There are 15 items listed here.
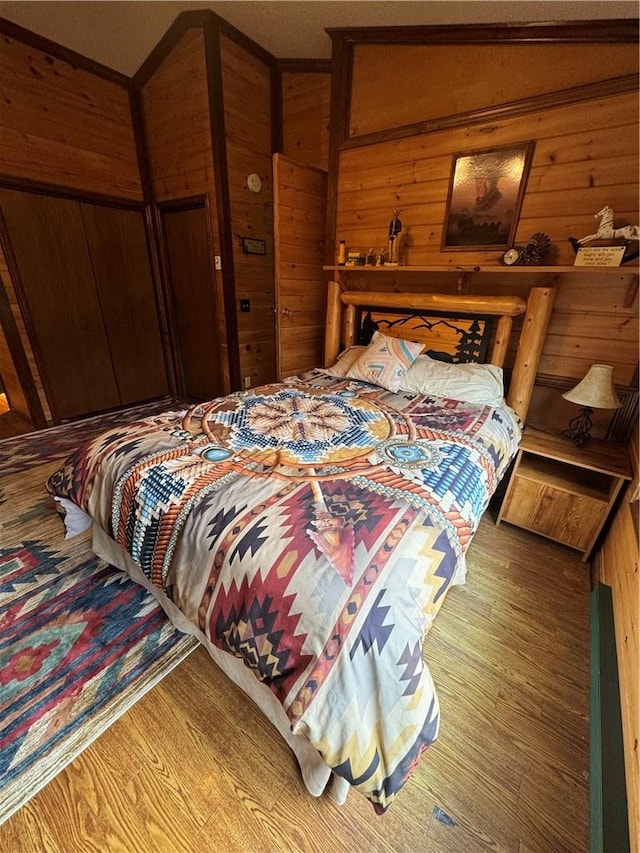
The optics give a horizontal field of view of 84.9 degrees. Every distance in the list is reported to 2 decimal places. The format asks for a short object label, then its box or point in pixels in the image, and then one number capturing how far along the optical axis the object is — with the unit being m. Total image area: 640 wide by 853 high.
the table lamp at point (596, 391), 1.78
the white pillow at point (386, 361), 2.36
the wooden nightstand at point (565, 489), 1.79
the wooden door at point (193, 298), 3.33
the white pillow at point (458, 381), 2.13
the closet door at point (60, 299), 2.89
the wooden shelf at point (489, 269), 1.76
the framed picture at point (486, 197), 2.11
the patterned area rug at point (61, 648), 1.12
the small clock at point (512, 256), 2.07
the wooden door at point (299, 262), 2.77
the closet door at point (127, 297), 3.30
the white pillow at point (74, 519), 1.80
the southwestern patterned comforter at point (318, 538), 0.84
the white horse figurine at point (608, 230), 1.70
